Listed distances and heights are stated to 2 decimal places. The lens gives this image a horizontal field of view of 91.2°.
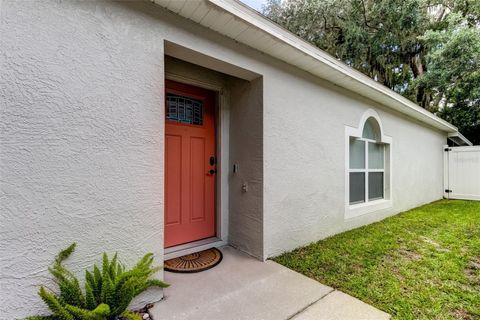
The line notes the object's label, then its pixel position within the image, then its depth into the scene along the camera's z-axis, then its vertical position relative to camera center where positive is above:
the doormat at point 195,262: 2.72 -1.25
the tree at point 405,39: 7.55 +4.68
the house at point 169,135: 1.64 +0.27
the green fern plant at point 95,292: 1.49 -0.92
